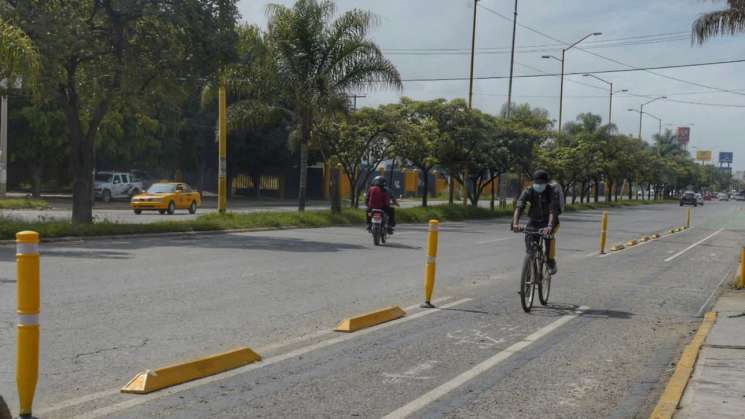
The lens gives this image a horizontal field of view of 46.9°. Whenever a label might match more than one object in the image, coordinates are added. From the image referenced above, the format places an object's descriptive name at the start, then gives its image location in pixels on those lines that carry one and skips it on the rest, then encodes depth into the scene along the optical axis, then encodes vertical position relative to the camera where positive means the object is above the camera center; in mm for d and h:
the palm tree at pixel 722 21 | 19703 +3844
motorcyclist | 21094 -763
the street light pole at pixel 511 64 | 47141 +6049
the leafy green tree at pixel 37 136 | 43375 +912
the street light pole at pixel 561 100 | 61344 +5319
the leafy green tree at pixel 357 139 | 34375 +1095
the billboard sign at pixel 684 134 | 176488 +9459
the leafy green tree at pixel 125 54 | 21531 +2708
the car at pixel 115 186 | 47000 -1654
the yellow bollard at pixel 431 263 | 10375 -1161
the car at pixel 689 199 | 90375 -2052
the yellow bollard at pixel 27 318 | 5125 -1004
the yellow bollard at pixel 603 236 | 20781 -1462
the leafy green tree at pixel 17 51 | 16891 +1991
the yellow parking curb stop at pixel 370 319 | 9000 -1668
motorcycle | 20859 -1418
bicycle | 10523 -1186
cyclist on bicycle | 10977 -401
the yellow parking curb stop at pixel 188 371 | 6191 -1626
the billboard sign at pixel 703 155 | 192500 +5626
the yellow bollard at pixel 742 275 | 14041 -1550
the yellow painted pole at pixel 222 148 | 26453 +388
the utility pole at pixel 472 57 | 41562 +5528
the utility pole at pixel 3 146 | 36594 +236
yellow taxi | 36188 -1757
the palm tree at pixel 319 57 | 29406 +3719
